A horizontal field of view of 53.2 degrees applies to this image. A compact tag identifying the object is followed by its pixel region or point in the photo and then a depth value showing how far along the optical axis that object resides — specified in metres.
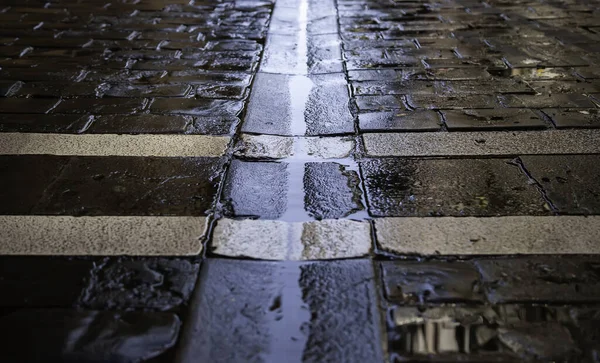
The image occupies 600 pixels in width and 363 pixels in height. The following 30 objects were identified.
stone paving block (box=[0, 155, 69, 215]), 2.57
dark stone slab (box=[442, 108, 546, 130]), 3.25
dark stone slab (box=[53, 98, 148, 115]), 3.52
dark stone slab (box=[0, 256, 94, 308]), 1.98
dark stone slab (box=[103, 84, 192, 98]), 3.76
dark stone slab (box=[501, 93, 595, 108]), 3.50
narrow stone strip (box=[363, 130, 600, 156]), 2.99
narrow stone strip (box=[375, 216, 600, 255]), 2.22
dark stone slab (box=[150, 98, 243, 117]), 3.51
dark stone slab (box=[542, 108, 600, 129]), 3.24
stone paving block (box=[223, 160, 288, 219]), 2.53
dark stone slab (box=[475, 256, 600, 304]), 1.98
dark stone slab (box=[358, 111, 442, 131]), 3.28
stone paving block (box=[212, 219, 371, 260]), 2.22
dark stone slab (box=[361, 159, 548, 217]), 2.50
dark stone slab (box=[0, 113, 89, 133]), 3.27
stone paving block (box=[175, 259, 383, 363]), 1.76
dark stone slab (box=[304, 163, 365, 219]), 2.52
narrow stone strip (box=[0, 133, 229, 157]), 3.02
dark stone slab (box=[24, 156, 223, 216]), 2.54
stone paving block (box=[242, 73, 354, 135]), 3.31
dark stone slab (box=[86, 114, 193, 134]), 3.27
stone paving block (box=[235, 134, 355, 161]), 3.01
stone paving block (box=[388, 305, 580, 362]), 1.74
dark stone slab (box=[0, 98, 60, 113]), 3.51
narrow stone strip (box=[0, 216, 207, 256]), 2.24
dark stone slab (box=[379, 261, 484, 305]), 1.98
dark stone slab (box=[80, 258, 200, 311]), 1.97
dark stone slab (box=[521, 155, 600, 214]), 2.52
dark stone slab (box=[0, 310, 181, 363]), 1.75
